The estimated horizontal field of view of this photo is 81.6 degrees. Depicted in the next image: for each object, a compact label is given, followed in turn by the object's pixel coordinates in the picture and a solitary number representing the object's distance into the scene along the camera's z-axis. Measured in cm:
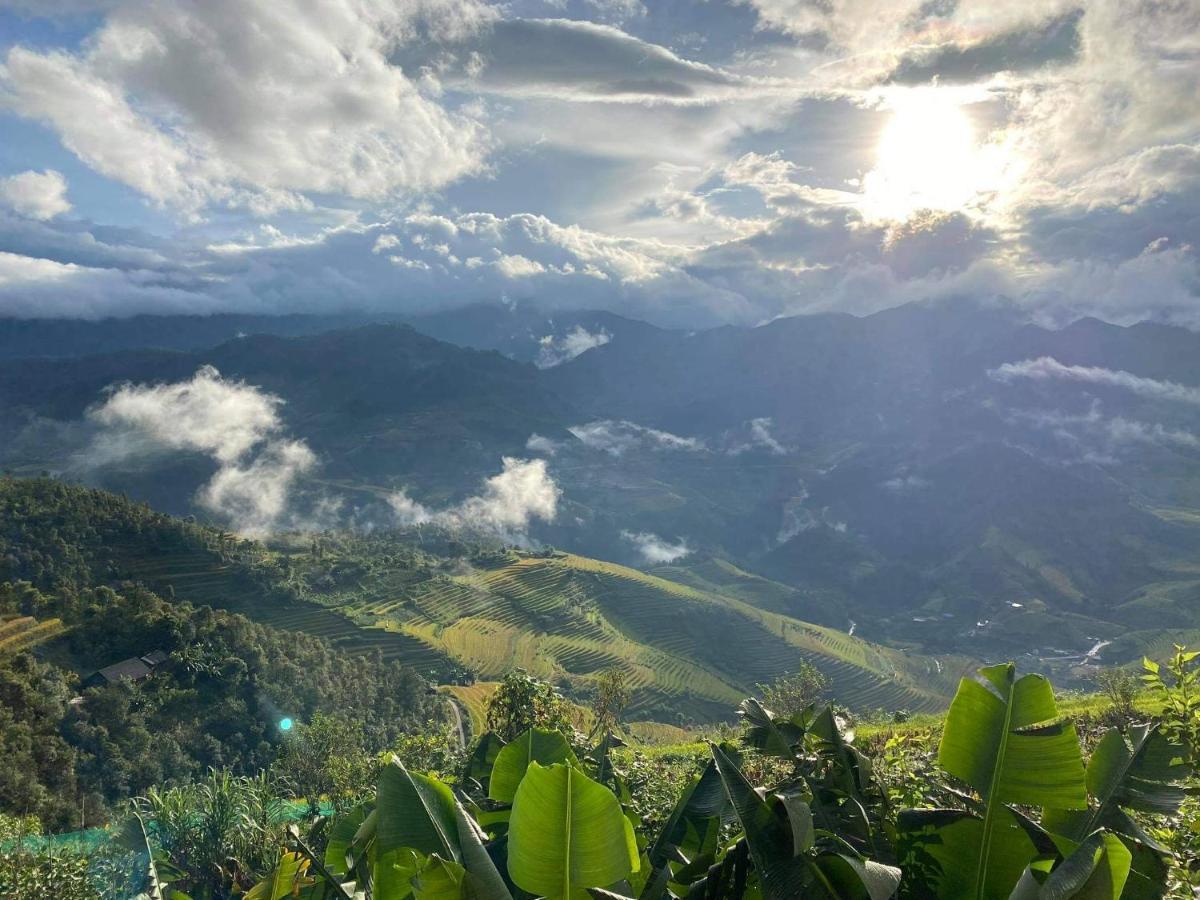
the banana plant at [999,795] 317
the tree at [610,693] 3653
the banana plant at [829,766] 338
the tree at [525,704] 1656
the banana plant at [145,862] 442
